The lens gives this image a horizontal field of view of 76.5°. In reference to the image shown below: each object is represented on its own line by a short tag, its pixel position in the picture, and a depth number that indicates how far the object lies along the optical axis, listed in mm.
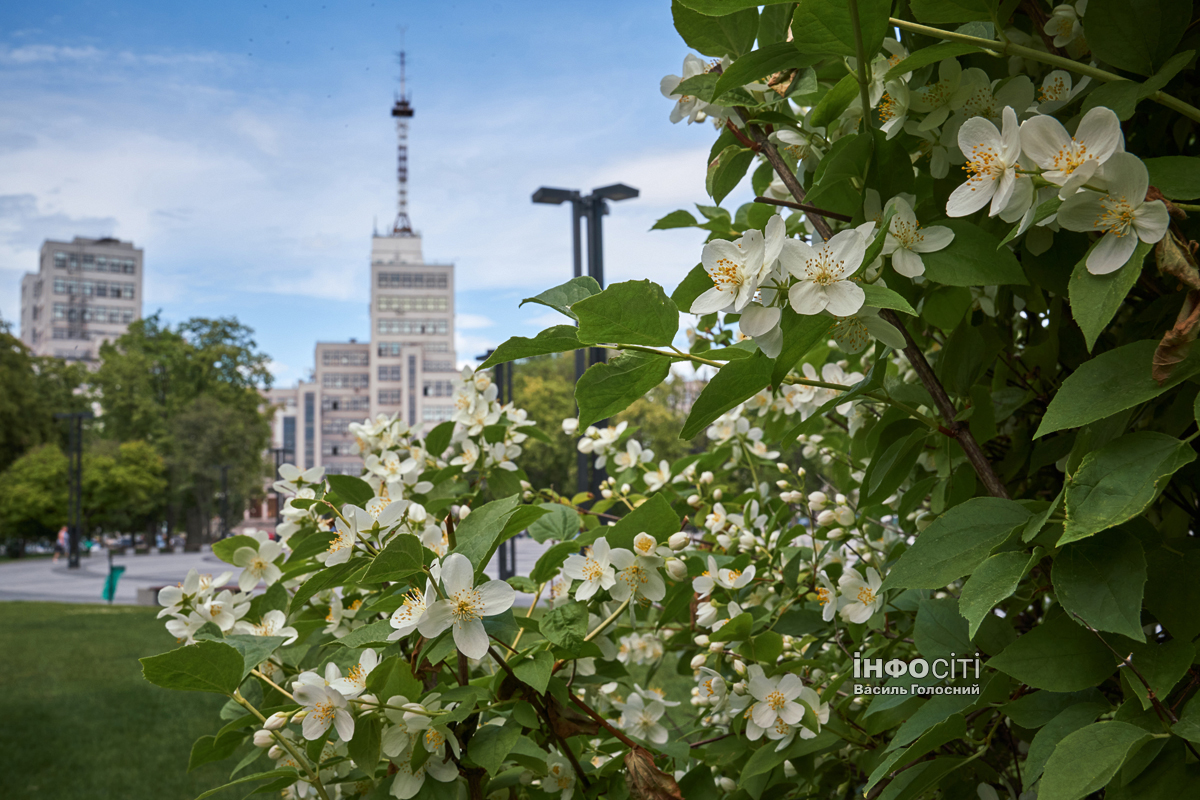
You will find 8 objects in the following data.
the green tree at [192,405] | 30781
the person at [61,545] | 28106
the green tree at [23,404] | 23750
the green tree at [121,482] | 27406
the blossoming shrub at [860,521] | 518
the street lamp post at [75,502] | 20812
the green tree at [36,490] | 24938
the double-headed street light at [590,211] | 7258
